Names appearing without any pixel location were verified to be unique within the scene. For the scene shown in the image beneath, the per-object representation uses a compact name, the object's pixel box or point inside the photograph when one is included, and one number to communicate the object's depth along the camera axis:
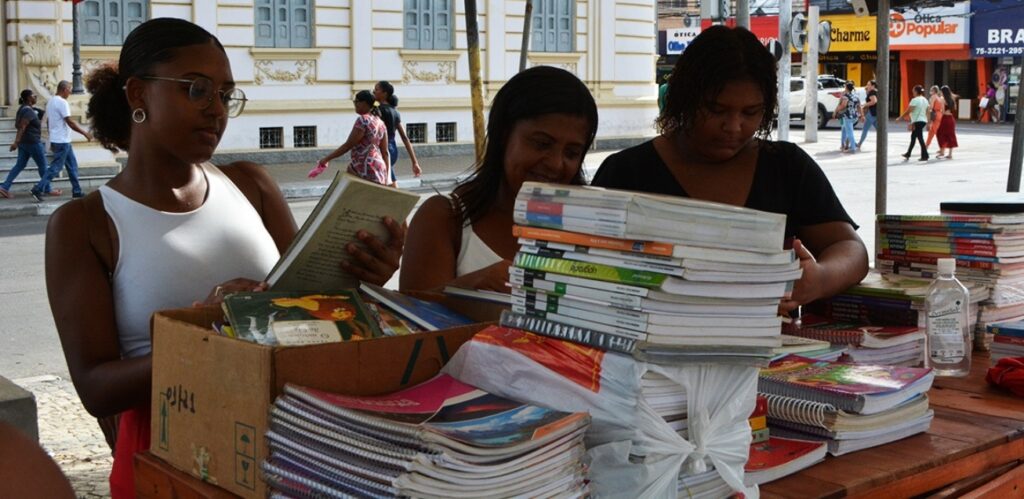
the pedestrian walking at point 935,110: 24.59
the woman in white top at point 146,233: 2.45
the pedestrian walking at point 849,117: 25.69
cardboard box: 1.83
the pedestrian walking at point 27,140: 15.50
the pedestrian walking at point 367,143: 14.17
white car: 35.69
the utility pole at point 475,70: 7.70
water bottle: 3.23
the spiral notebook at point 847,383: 2.36
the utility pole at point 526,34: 12.88
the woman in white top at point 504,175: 2.84
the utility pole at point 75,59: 16.98
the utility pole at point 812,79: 27.75
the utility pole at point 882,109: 4.91
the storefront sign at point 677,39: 41.73
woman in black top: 3.10
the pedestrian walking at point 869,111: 27.28
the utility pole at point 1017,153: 5.45
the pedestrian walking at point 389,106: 16.59
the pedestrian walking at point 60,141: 15.77
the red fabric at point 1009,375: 2.95
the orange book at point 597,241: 1.82
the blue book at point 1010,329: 3.22
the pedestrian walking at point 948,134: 24.69
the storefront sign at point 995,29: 37.38
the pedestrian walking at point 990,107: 38.25
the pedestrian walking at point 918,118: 23.81
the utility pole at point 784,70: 23.77
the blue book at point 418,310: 2.16
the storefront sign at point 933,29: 38.40
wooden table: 2.19
